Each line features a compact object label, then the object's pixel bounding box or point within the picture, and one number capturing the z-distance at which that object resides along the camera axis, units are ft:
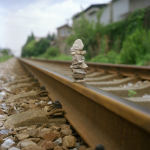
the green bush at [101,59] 40.10
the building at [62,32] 173.23
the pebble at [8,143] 5.24
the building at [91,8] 94.76
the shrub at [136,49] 27.15
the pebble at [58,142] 5.48
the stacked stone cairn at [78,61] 7.24
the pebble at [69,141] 5.30
